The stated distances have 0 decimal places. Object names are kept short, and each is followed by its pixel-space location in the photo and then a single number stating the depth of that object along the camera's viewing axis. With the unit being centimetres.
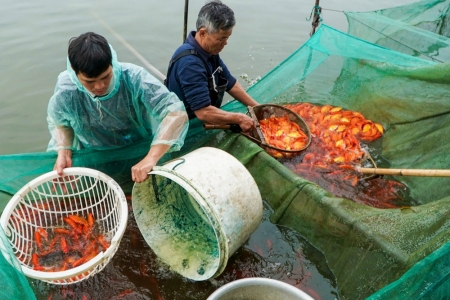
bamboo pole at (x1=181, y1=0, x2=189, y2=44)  546
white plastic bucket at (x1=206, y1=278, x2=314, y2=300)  251
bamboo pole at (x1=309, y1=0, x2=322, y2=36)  602
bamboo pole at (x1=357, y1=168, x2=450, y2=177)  290
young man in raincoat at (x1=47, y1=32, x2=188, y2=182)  299
